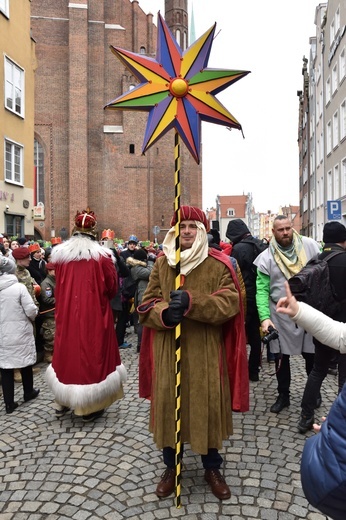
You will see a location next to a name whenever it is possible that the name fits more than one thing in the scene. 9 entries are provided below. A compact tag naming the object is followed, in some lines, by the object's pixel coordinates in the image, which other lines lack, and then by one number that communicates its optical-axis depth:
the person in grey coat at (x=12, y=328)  4.55
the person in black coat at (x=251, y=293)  5.42
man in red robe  4.09
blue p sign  12.38
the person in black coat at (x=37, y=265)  7.04
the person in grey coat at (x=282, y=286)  4.17
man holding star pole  2.78
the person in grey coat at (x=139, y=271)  6.98
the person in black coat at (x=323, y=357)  3.63
